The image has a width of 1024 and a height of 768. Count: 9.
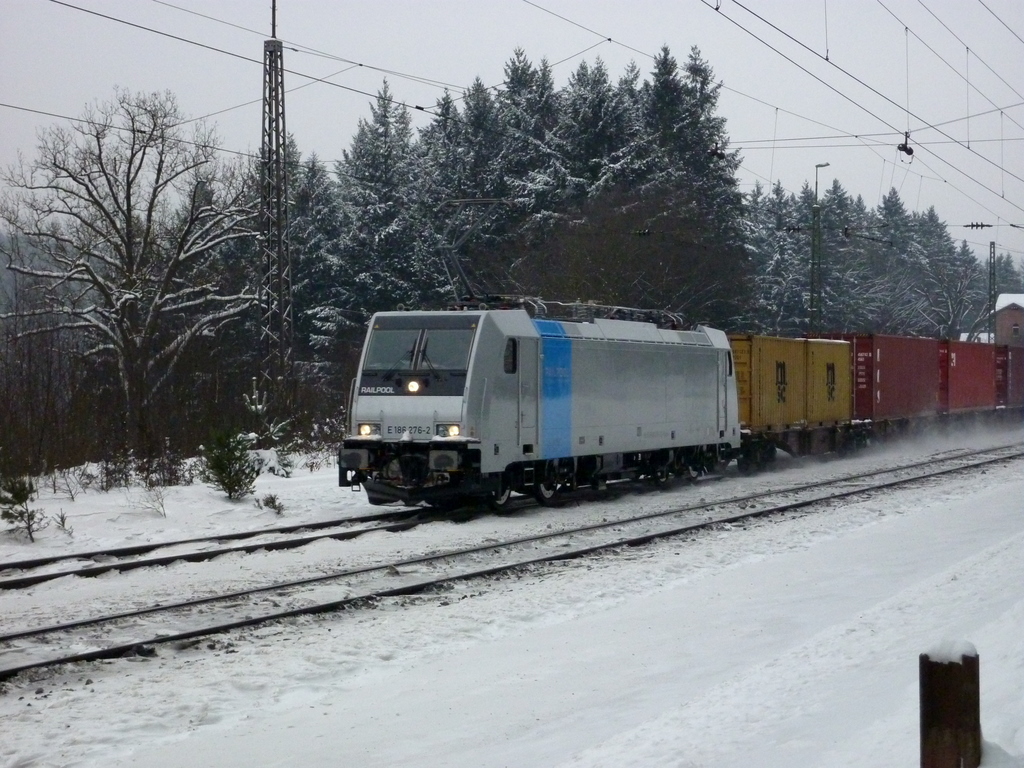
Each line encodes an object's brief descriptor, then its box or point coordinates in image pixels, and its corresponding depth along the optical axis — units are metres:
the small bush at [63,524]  14.45
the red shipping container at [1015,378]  43.97
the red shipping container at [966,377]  36.03
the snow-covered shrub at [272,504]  16.64
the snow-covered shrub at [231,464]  16.89
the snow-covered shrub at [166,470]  18.97
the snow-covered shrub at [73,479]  17.61
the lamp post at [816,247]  39.88
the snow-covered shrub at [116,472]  18.25
